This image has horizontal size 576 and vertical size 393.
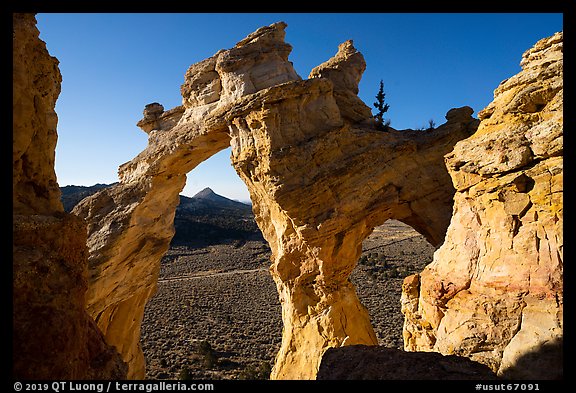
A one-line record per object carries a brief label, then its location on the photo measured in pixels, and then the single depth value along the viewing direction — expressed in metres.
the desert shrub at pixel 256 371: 18.45
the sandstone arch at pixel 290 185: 13.38
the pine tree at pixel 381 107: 15.13
